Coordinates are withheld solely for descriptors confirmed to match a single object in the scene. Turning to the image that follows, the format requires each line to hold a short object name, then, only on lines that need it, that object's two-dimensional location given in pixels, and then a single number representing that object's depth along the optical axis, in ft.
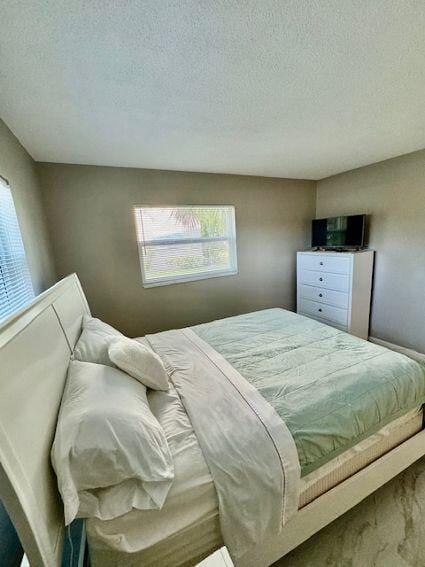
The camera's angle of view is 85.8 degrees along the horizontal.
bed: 2.04
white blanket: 2.84
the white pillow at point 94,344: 4.00
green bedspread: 3.54
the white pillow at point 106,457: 2.40
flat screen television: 9.66
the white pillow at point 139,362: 3.87
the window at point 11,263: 4.34
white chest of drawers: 9.23
